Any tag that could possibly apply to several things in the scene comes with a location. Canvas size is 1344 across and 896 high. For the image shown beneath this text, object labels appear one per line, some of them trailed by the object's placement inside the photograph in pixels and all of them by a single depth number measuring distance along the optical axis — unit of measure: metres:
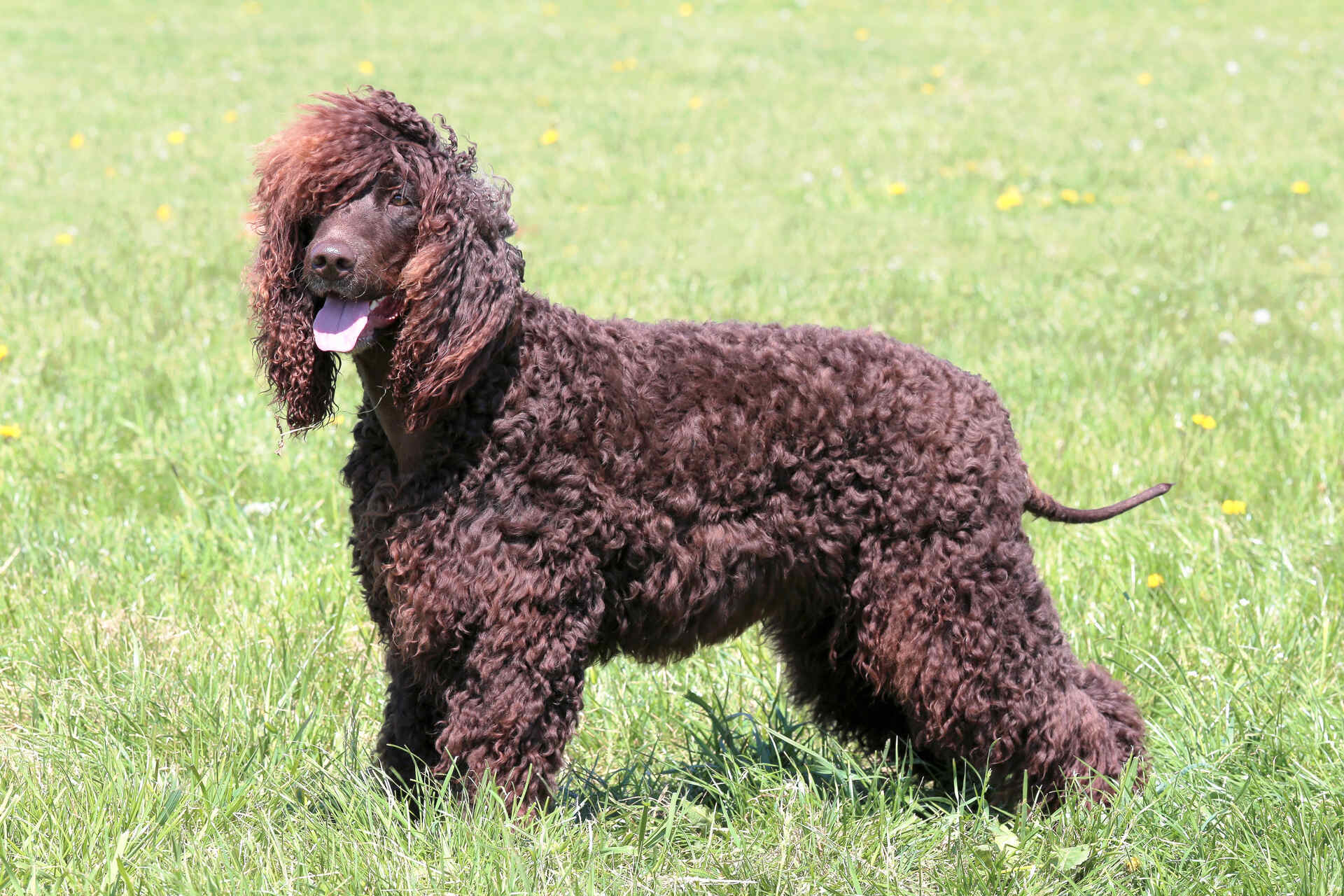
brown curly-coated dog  5.36
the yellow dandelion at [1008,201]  18.31
